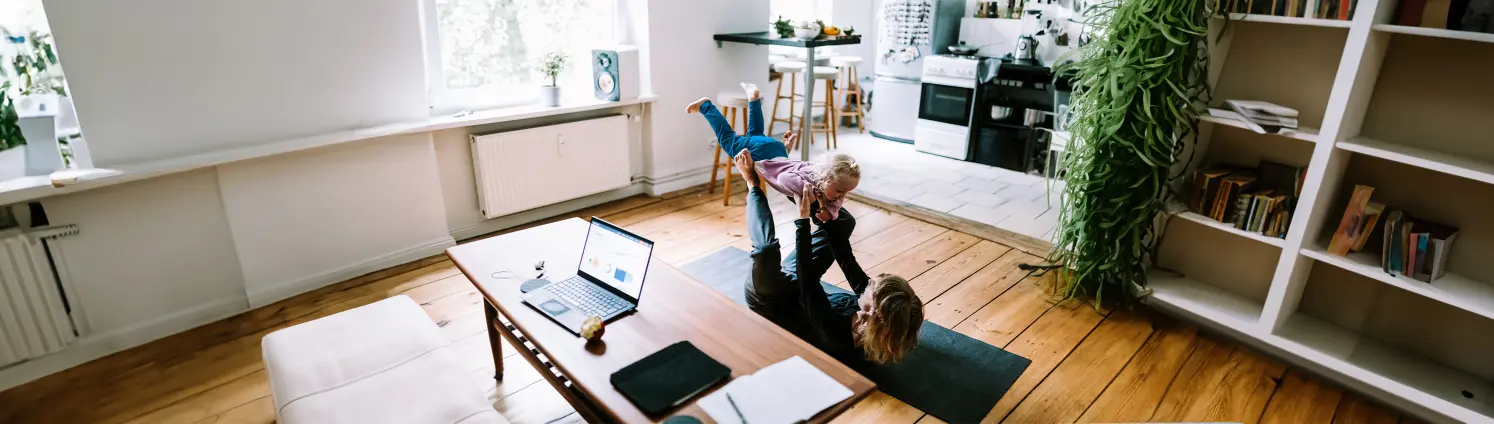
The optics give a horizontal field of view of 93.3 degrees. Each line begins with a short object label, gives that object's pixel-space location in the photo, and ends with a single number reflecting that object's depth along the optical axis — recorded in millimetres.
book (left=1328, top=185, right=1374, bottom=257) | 2541
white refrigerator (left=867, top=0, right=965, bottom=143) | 6172
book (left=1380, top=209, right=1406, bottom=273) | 2480
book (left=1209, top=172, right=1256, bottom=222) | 2842
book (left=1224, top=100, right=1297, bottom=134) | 2604
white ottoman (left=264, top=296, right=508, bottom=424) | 1810
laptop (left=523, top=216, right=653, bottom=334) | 2045
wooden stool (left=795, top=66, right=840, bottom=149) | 5695
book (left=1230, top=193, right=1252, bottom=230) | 2816
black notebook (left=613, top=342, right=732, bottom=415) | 1636
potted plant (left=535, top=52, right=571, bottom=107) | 4086
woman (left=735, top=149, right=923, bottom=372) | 2104
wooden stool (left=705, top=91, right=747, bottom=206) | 4621
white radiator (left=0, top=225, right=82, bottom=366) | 2490
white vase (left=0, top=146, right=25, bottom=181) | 2500
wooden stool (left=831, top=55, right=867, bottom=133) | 6798
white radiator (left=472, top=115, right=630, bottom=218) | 3934
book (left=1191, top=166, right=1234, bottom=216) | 2908
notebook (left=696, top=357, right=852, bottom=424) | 1582
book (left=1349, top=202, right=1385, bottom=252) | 2566
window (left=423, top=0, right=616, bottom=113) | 3746
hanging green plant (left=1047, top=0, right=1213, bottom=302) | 2709
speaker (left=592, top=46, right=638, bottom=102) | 4336
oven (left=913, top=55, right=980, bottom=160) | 5797
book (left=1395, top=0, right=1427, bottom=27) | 2307
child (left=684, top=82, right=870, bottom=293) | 2596
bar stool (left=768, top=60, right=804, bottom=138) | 5434
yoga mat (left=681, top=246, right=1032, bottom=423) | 2498
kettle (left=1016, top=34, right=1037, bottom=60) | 5660
